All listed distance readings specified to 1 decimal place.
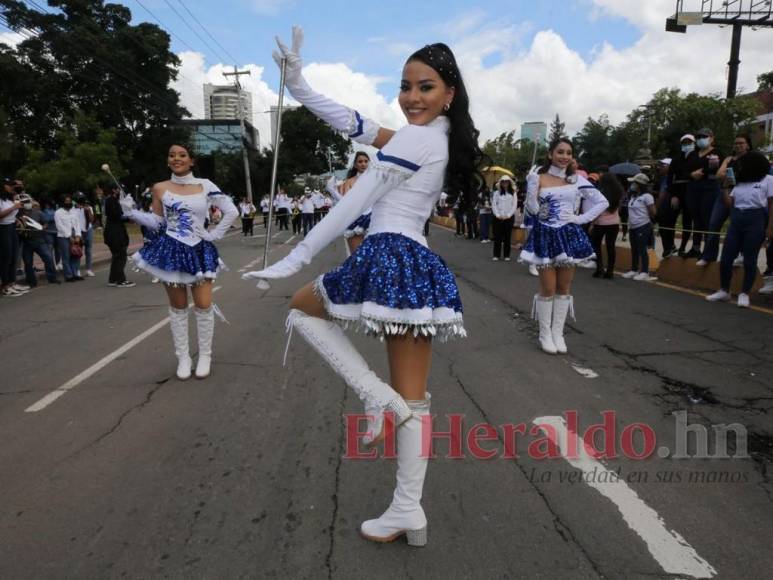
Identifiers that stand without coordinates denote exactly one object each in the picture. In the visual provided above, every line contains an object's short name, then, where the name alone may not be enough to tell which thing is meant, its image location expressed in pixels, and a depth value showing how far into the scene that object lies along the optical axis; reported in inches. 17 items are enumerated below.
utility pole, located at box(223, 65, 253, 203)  1497.2
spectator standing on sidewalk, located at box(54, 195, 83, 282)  431.8
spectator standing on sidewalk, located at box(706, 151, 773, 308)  273.3
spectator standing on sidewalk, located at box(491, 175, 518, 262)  494.9
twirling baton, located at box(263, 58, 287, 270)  97.3
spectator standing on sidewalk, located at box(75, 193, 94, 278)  470.9
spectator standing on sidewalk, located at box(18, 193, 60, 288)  400.2
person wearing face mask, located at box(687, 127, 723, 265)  355.9
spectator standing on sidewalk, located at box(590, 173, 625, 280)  382.3
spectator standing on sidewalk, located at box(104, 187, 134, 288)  408.8
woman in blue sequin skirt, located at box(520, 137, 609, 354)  205.2
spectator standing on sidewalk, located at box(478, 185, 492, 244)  701.3
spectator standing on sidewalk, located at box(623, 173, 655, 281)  378.6
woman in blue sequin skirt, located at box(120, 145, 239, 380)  178.4
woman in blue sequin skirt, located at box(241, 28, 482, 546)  81.0
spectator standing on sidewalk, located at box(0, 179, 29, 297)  368.5
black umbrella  520.7
